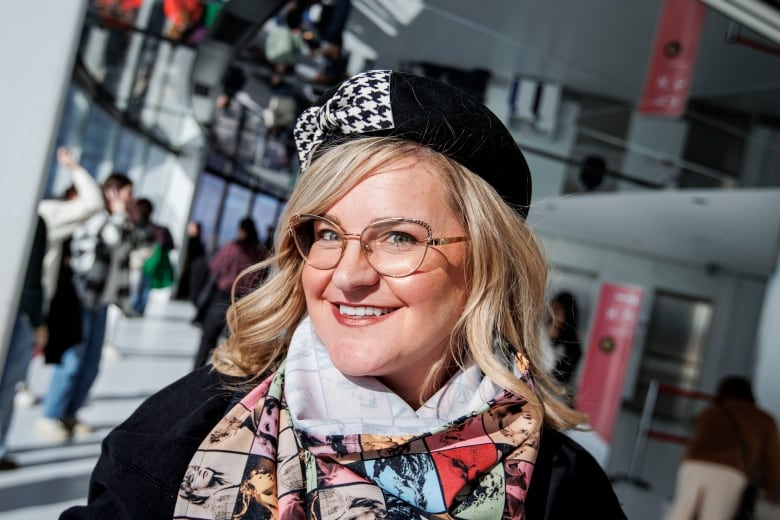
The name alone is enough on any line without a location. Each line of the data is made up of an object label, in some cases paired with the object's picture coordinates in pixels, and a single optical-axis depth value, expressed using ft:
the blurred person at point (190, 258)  14.93
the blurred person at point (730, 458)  13.60
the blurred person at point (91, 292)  14.60
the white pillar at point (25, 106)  5.72
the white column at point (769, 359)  13.80
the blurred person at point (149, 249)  15.14
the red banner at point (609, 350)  19.51
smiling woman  3.87
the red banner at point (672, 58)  15.20
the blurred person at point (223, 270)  13.48
